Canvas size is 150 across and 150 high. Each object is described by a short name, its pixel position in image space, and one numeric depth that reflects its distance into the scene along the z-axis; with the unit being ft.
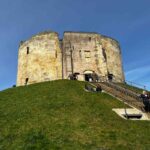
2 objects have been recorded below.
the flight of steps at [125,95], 47.16
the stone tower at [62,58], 86.27
